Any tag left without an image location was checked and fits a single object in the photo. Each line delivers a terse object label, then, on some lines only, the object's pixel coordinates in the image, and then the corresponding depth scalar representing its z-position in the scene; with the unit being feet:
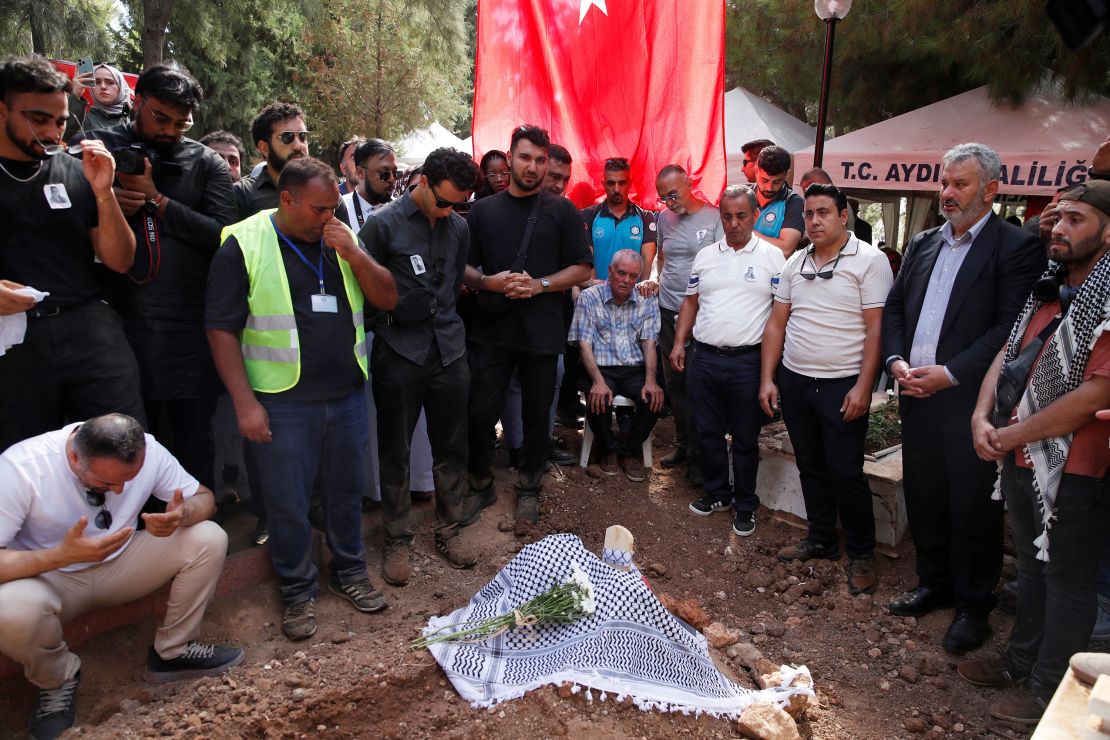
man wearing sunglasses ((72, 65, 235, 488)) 10.39
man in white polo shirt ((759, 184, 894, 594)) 12.98
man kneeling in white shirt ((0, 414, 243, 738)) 8.43
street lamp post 22.29
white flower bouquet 10.64
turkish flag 17.31
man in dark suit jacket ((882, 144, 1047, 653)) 11.20
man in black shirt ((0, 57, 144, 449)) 9.26
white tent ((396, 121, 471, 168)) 53.78
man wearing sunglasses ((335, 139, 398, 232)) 14.14
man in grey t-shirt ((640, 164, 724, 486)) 17.37
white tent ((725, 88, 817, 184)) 34.19
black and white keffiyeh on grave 9.39
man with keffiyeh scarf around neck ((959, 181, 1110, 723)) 9.10
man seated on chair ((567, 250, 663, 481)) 17.06
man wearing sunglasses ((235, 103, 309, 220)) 12.33
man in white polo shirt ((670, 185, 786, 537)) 14.79
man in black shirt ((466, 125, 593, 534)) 13.75
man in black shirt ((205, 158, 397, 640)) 10.21
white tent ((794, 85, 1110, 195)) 24.20
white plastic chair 17.71
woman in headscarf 14.53
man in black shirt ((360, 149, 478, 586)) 12.17
